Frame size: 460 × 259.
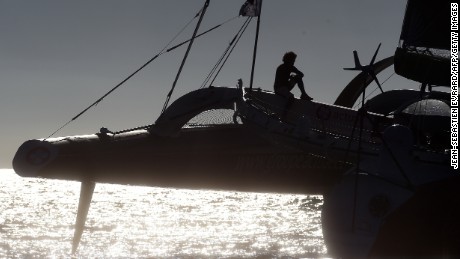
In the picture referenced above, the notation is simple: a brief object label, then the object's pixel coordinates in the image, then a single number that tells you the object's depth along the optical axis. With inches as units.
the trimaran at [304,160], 946.7
